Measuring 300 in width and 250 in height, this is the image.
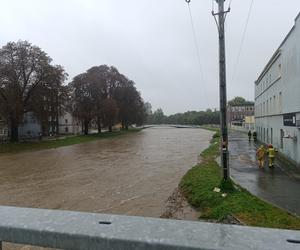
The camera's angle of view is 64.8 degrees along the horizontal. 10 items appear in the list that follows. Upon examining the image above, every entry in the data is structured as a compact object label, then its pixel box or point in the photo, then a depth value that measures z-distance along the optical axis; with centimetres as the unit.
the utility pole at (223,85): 882
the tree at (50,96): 3044
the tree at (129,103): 5635
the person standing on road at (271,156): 1390
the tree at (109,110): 4523
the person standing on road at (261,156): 1397
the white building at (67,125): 6358
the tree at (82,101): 4503
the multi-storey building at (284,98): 1376
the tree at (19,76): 2869
